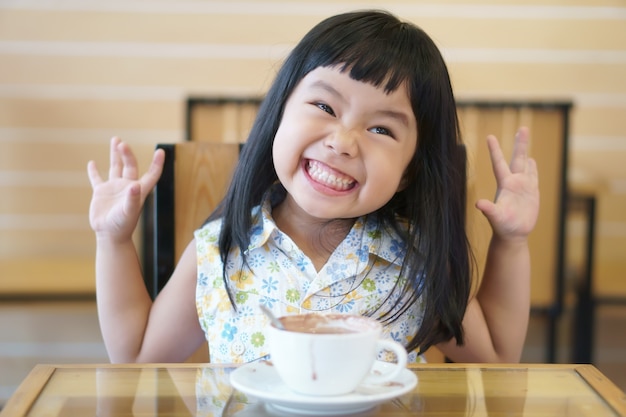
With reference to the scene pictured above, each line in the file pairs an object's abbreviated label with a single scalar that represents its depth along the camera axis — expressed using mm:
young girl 1074
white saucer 740
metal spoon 766
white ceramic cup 727
